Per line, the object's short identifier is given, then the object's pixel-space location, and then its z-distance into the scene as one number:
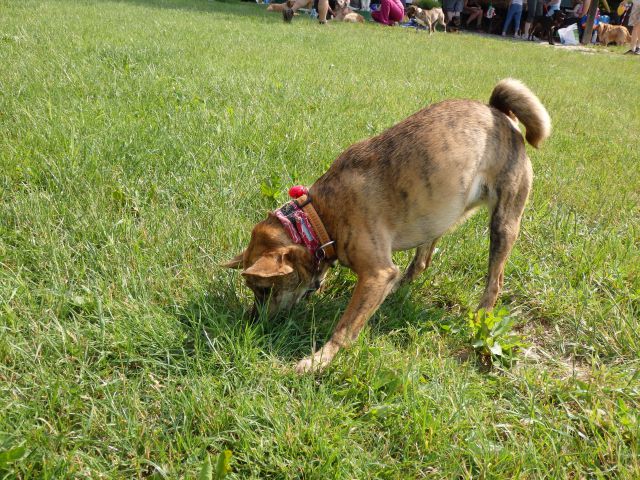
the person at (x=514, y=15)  23.19
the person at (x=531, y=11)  22.78
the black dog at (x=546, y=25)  22.91
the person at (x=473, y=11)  25.95
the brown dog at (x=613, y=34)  23.03
